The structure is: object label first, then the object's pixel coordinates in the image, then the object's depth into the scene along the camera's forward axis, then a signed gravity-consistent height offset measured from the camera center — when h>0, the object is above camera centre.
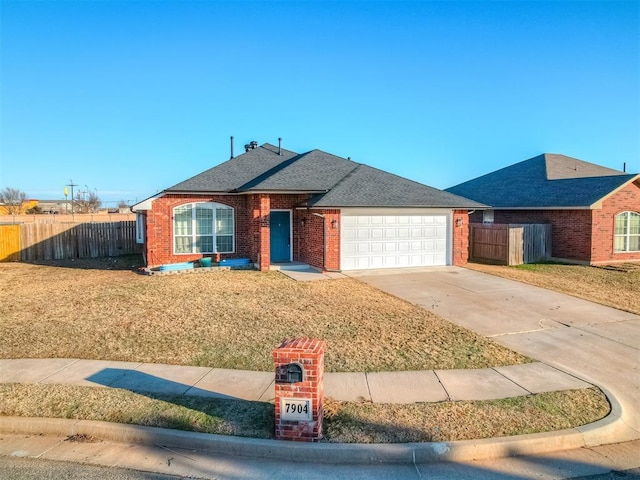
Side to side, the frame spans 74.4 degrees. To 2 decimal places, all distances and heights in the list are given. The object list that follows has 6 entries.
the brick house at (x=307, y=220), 16.27 +0.12
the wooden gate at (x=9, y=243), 21.00 -0.94
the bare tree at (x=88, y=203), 78.88 +4.01
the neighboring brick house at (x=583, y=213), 18.78 +0.41
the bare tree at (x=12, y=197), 73.93 +4.97
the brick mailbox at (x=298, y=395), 4.64 -1.91
